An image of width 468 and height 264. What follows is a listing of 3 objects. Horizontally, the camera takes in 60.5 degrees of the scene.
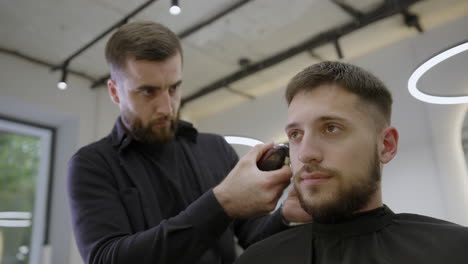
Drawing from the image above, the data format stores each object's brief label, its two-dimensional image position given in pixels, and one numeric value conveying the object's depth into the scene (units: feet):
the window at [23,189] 15.38
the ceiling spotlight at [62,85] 13.89
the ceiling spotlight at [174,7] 9.34
